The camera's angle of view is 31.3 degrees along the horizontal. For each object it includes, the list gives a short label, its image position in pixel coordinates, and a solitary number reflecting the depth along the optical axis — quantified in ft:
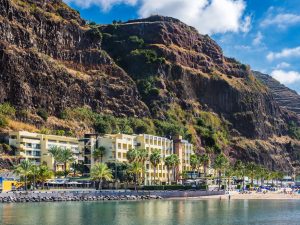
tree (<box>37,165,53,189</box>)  402.64
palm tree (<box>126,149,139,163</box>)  465.06
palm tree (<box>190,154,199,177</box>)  559.79
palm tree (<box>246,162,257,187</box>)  624.59
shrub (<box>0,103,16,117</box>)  520.42
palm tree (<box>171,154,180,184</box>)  490.81
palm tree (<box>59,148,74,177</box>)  463.01
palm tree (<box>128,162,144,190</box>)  443.73
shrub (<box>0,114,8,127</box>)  503.20
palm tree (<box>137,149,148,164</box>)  471.21
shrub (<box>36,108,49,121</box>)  555.28
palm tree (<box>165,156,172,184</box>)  487.61
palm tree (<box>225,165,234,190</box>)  546.26
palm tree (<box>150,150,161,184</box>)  473.67
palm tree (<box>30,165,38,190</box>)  397.39
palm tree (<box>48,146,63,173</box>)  463.83
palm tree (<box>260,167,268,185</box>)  638.66
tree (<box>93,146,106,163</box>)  485.56
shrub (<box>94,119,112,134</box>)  589.73
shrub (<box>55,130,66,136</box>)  538.47
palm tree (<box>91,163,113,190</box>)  419.74
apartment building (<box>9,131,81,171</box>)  492.54
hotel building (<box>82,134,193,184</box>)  503.20
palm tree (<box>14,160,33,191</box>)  390.42
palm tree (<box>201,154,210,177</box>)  577.35
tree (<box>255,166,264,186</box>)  633.98
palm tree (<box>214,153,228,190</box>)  537.24
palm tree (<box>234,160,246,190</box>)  601.54
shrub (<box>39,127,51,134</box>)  529.32
